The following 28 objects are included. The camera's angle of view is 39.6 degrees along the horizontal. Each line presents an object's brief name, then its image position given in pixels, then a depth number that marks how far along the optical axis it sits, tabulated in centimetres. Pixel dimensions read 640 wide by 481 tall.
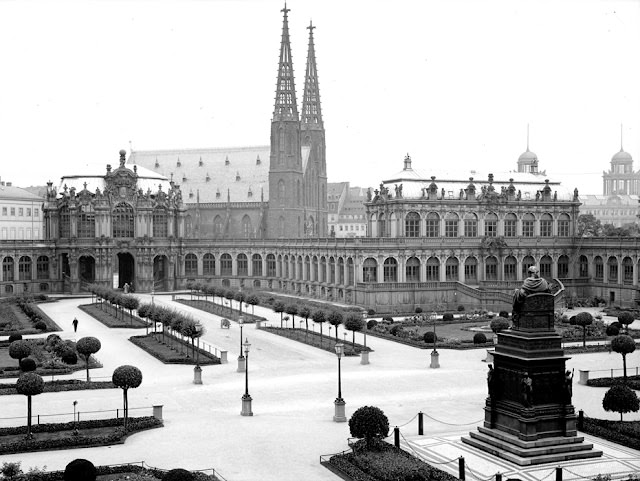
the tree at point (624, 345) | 5094
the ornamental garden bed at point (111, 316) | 8112
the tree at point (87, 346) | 5281
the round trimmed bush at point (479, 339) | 6694
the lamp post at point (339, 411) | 4100
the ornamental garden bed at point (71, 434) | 3653
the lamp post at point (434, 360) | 5688
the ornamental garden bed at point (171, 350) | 5953
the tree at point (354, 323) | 6419
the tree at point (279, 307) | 7949
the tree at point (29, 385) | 3859
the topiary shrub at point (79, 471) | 2908
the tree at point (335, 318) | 6769
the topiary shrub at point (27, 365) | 5335
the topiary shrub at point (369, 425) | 3438
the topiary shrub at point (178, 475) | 2838
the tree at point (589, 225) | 17262
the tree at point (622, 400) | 3847
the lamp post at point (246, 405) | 4266
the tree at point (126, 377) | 4056
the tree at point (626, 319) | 7025
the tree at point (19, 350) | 5384
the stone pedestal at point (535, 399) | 3372
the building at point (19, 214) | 16075
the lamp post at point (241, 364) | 5633
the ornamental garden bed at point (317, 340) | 6306
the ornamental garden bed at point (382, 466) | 3064
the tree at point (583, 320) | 6516
